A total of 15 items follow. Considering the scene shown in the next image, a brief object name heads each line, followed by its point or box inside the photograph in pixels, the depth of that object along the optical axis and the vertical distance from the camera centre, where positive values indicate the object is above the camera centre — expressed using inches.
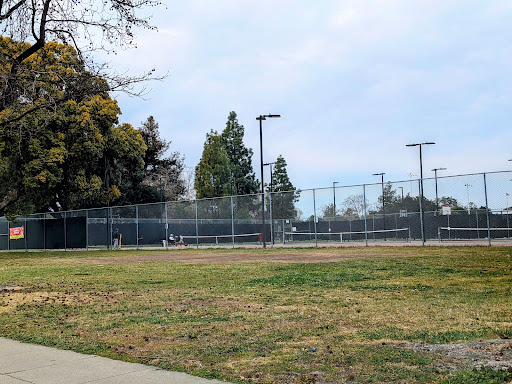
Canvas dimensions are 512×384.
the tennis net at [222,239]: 1349.5 -37.0
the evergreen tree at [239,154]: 2242.9 +298.0
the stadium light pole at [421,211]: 943.0 +14.1
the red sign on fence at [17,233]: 1589.6 -5.0
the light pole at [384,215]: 1131.0 +10.7
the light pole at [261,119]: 1264.8 +246.8
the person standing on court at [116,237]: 1455.6 -24.5
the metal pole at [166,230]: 1329.7 -8.5
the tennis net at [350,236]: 1142.3 -32.4
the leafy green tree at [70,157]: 1219.9 +178.6
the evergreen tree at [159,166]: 2303.2 +276.3
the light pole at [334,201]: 1123.0 +44.1
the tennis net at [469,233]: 874.0 -29.3
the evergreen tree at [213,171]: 2053.4 +208.0
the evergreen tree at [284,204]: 1257.4 +44.7
